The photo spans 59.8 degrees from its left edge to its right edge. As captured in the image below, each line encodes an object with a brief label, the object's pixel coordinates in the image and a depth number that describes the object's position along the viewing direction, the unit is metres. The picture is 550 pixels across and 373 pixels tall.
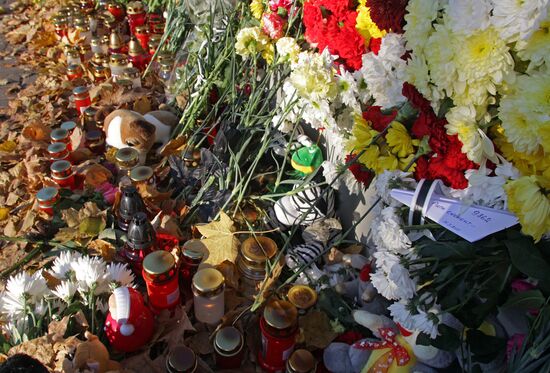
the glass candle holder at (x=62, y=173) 1.92
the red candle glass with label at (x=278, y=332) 1.29
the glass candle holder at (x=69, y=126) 2.24
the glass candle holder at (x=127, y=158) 1.87
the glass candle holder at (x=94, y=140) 2.25
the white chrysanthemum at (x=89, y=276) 1.36
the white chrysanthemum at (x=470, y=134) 0.96
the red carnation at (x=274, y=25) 1.88
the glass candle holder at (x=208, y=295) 1.40
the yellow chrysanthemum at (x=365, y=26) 1.51
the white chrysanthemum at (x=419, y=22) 0.99
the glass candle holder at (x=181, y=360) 1.22
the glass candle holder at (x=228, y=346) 1.30
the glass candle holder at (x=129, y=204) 1.62
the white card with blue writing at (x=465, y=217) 0.95
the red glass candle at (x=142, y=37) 3.15
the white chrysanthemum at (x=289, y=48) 1.75
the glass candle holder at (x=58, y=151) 2.02
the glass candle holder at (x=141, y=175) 1.81
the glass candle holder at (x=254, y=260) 1.57
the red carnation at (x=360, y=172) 1.32
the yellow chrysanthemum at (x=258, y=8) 2.03
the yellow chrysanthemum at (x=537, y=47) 0.81
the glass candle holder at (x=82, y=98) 2.46
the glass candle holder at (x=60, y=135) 2.11
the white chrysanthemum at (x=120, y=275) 1.43
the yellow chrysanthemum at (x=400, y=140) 1.12
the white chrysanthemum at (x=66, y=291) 1.35
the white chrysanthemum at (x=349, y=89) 1.41
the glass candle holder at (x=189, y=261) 1.57
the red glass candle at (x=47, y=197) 1.77
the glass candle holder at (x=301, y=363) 1.24
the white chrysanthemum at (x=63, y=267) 1.40
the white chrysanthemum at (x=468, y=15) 0.89
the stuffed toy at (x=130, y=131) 2.11
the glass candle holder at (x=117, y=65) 2.67
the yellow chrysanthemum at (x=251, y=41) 1.90
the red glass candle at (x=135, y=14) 3.29
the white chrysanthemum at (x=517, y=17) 0.80
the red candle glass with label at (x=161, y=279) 1.37
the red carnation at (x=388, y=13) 1.20
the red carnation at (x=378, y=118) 1.21
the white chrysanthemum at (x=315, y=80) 1.40
